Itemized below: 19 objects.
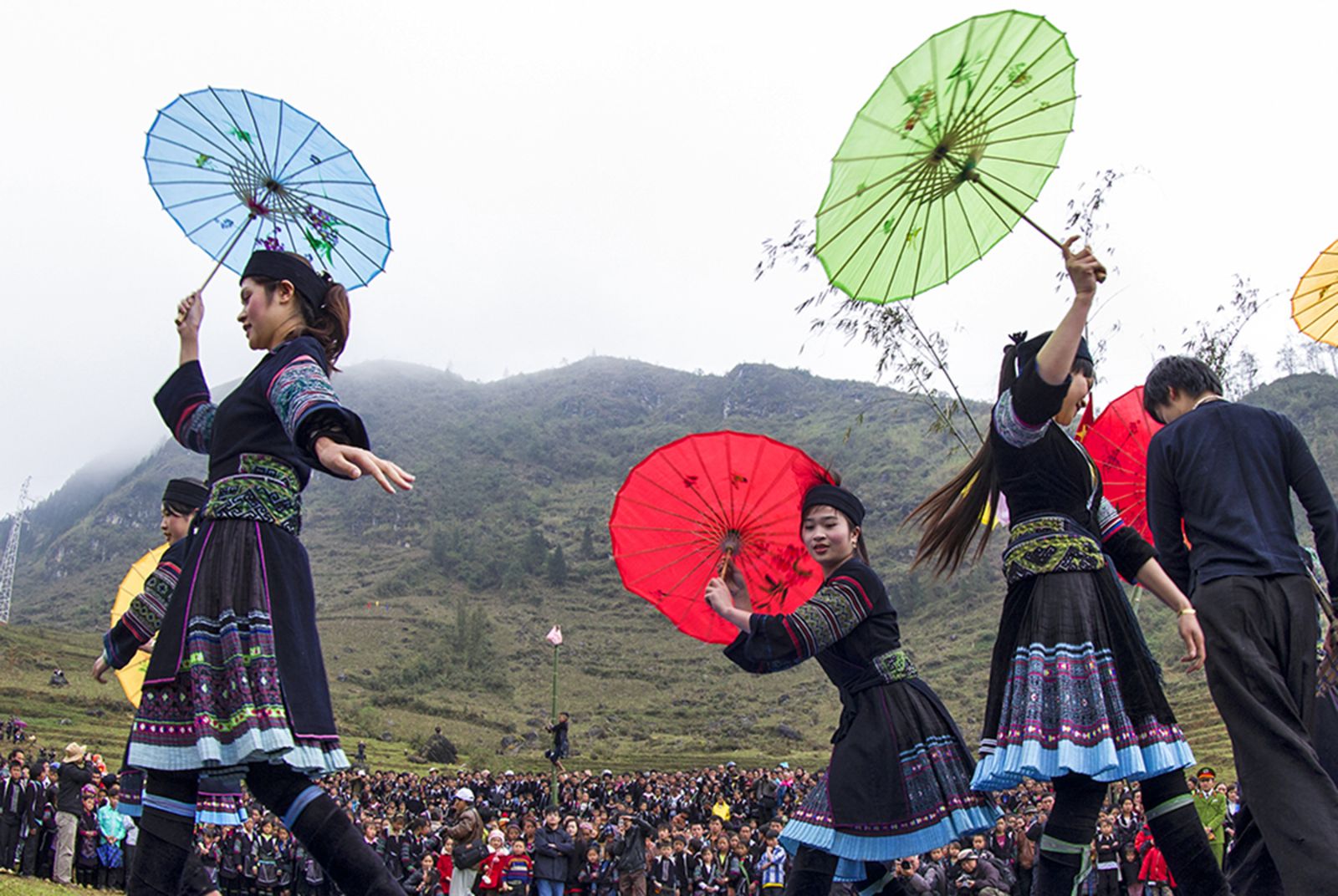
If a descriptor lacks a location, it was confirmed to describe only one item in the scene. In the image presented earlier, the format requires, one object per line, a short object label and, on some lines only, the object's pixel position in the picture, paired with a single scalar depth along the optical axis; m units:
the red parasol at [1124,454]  6.33
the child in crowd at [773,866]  12.38
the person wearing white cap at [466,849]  13.24
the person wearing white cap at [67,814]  13.75
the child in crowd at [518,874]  13.65
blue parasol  4.12
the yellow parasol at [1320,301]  7.11
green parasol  3.54
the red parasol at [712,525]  4.88
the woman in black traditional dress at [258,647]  2.79
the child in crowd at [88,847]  14.59
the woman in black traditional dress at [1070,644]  3.05
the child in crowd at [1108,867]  13.36
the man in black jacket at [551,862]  15.33
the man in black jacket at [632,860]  15.45
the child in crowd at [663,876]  16.17
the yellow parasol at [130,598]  6.05
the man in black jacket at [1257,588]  2.65
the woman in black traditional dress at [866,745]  3.45
